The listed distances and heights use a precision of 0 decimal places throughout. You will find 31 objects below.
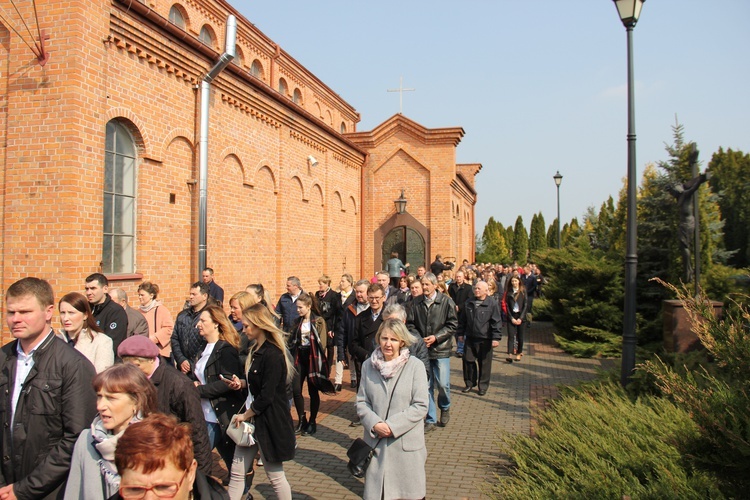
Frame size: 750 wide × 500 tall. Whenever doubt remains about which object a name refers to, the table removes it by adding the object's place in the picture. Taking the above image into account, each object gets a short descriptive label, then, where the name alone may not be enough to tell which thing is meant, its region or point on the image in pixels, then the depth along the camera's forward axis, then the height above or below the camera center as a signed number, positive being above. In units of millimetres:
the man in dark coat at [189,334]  6559 -1001
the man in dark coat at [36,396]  3330 -888
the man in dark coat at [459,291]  12266 -896
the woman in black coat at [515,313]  12778 -1367
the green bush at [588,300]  13977 -1217
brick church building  8531 +1879
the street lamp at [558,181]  27672 +3657
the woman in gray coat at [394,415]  4297 -1295
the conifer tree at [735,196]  28000 +3218
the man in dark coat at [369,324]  7602 -1007
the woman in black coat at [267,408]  4727 -1342
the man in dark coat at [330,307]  9930 -984
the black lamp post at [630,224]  7963 +445
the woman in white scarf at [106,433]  2836 -949
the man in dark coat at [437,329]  7895 -1099
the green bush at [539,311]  21156 -2253
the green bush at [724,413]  2785 -827
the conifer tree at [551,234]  61509 +2235
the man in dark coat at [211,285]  10844 -680
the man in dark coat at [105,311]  6473 -718
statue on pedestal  9477 +821
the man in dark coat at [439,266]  18581 -445
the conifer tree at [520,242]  60062 +1282
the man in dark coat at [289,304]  9172 -896
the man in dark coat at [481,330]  9438 -1326
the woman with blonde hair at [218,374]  5176 -1158
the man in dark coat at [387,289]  9586 -679
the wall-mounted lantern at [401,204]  23547 +2081
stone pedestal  9000 -1280
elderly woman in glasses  2211 -852
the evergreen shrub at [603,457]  4305 -1834
